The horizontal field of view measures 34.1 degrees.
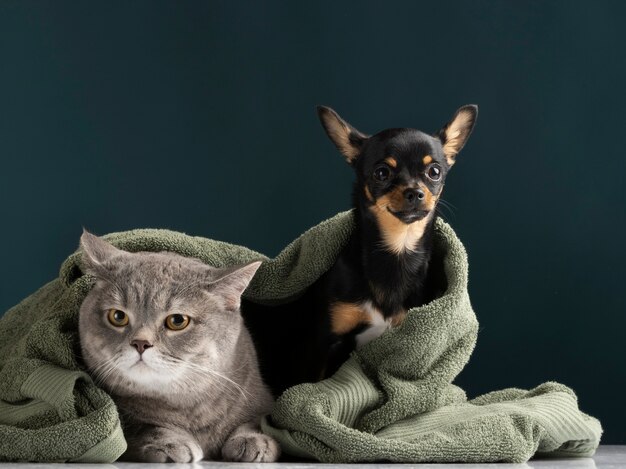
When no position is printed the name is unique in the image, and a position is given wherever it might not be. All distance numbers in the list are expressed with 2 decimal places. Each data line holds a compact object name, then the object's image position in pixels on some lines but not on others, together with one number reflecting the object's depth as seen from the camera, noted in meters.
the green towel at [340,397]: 1.79
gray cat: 1.82
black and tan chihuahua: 2.09
